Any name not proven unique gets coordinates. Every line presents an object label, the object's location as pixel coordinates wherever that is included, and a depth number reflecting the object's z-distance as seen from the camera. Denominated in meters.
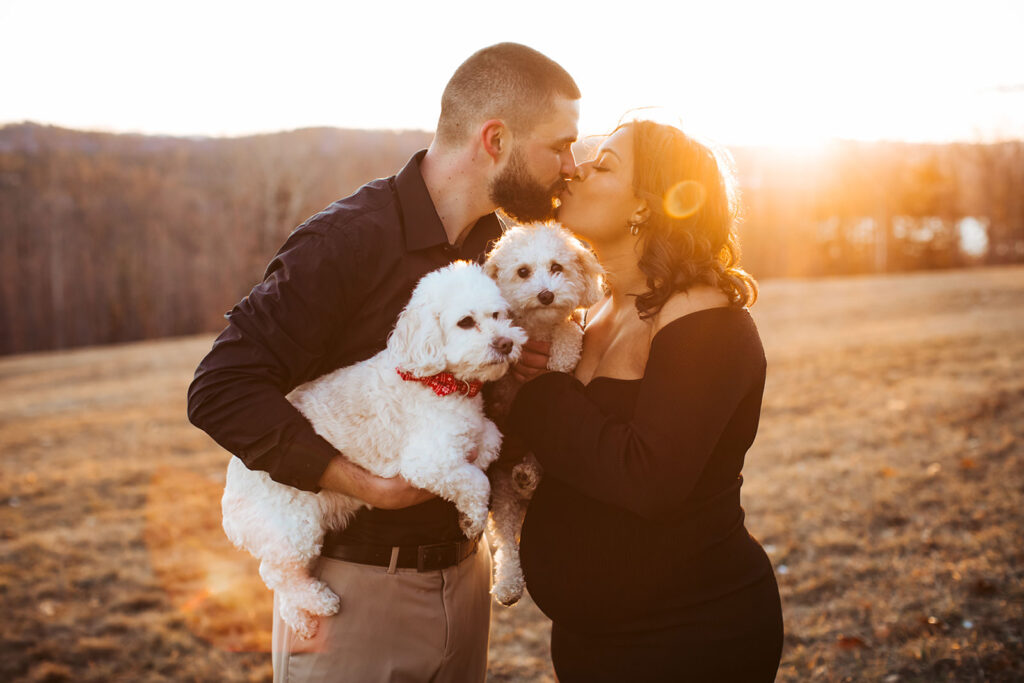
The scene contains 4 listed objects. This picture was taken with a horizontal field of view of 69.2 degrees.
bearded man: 2.44
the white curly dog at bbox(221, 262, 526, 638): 2.66
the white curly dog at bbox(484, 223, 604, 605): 3.13
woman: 2.32
